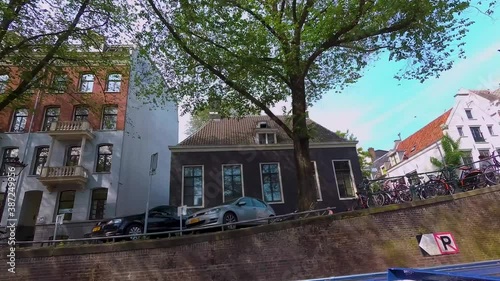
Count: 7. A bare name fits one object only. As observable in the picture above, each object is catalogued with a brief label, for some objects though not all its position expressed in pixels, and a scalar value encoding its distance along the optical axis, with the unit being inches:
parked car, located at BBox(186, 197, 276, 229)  419.2
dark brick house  725.3
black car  448.8
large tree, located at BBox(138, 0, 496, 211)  413.7
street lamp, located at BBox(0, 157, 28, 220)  401.1
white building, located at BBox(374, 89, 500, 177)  1159.4
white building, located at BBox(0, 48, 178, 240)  739.4
